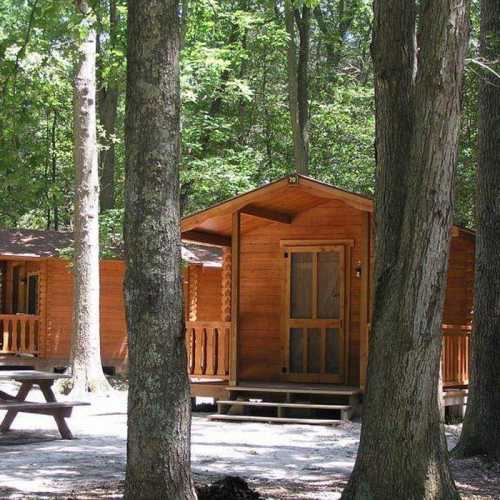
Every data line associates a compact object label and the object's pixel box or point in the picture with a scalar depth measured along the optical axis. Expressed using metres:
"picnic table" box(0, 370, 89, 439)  11.64
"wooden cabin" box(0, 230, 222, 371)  24.02
